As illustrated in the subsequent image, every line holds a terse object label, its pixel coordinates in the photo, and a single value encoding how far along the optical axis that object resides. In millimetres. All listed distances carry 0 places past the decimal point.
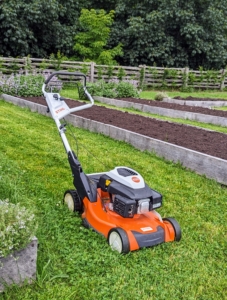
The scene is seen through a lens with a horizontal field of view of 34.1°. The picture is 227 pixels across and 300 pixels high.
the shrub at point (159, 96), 12948
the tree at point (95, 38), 19625
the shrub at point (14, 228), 2090
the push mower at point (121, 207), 2615
